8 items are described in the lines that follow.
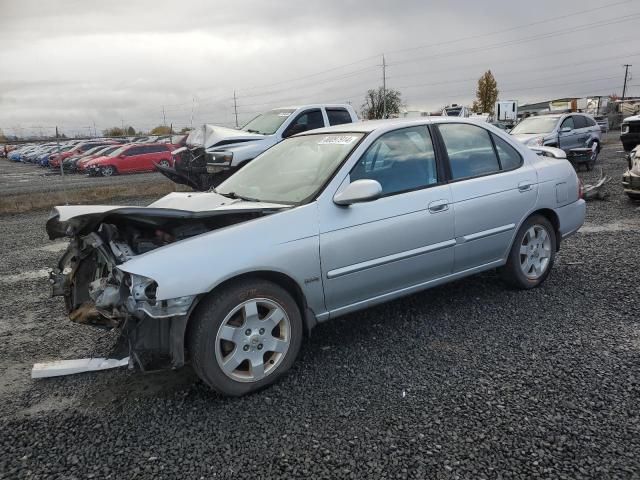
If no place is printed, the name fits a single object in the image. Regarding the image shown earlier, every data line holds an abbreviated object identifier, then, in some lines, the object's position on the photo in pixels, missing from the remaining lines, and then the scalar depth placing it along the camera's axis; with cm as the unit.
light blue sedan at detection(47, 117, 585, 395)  291
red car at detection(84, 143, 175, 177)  2444
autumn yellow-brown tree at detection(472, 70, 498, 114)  6856
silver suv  1462
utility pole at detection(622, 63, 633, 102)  8312
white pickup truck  1013
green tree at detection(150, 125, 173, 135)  6781
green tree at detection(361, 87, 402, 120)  6125
